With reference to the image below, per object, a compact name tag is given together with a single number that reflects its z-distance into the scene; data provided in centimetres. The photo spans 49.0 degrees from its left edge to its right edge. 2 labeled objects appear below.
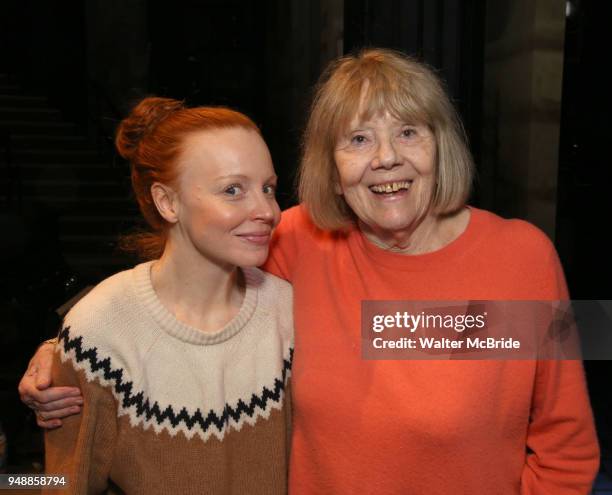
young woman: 146
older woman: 148
